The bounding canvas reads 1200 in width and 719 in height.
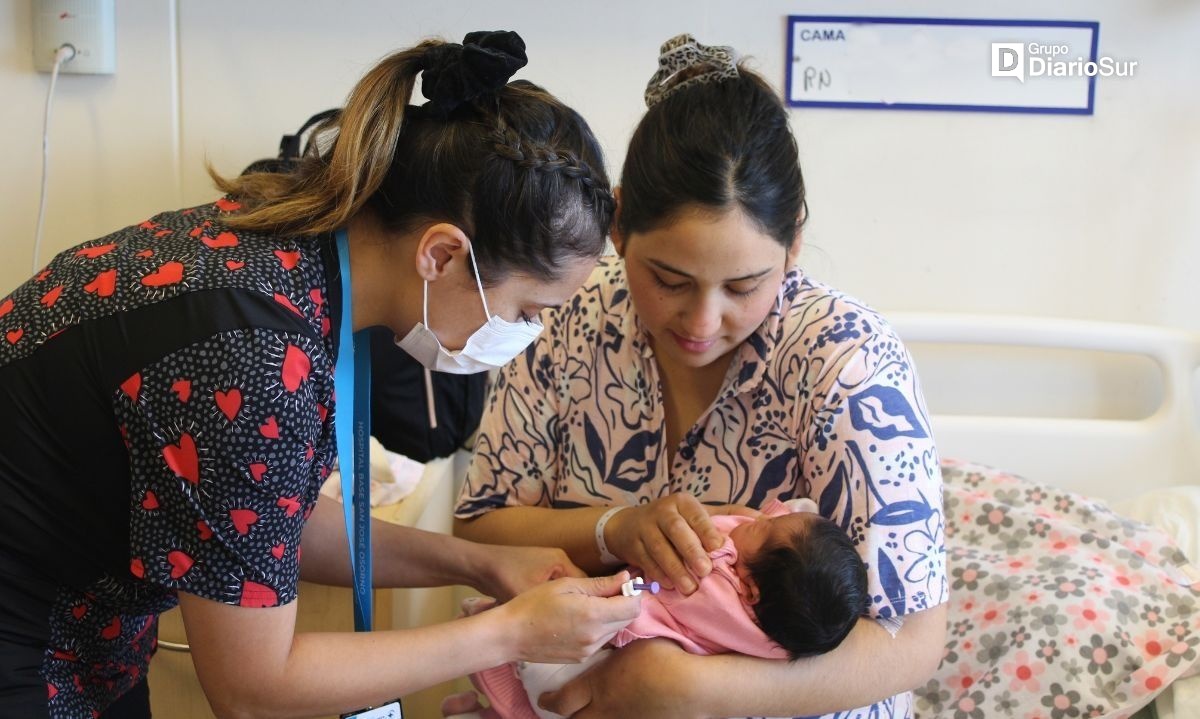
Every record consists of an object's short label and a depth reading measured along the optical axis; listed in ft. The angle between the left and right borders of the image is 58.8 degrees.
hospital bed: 8.17
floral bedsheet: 6.06
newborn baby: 4.67
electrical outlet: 8.26
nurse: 3.65
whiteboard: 8.43
